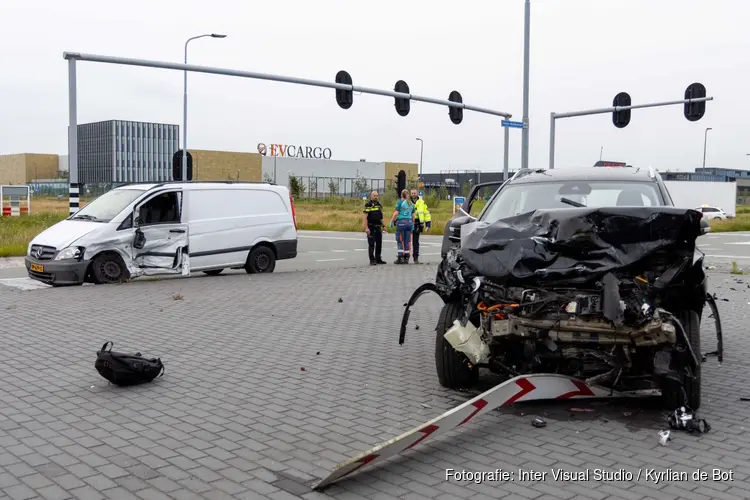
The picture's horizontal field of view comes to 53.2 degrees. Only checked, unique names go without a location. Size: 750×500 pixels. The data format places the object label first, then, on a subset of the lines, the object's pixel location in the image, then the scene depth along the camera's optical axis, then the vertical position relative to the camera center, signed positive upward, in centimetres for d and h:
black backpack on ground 619 -141
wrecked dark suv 510 -67
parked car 4991 -67
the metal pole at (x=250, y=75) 1836 +340
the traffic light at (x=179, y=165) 2338 +107
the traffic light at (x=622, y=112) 2666 +321
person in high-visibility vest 1873 -53
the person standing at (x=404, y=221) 1811 -50
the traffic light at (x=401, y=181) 2597 +69
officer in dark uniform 1783 -59
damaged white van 1299 -67
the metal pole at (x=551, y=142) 2738 +218
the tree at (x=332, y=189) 7946 +115
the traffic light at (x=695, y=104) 2486 +330
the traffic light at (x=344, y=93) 2214 +317
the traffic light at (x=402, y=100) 2350 +315
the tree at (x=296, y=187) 7400 +126
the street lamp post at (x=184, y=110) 2946 +369
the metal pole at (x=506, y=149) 2661 +188
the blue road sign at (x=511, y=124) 2464 +255
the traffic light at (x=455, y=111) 2528 +305
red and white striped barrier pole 427 -141
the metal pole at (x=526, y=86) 2373 +374
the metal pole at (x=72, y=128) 1795 +171
